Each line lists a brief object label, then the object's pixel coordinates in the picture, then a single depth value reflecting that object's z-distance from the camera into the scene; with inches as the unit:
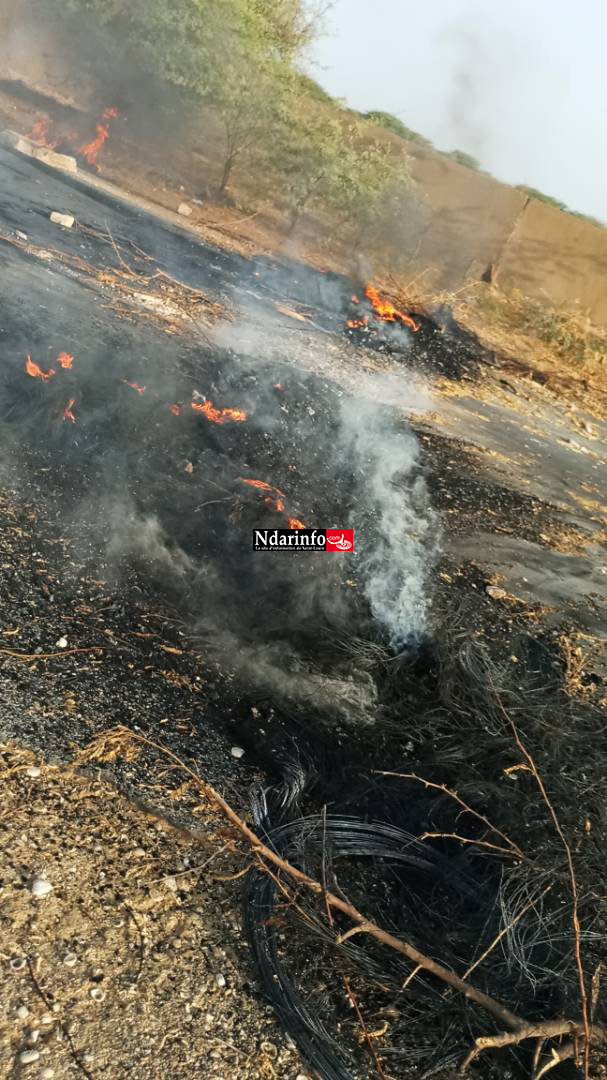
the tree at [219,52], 514.9
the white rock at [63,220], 373.5
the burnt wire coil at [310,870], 104.0
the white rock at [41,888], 104.0
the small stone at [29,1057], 88.2
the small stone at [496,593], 232.4
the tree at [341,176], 547.2
